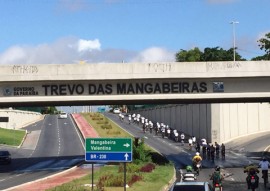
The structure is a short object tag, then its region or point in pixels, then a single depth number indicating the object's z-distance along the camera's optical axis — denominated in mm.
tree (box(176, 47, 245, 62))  137375
